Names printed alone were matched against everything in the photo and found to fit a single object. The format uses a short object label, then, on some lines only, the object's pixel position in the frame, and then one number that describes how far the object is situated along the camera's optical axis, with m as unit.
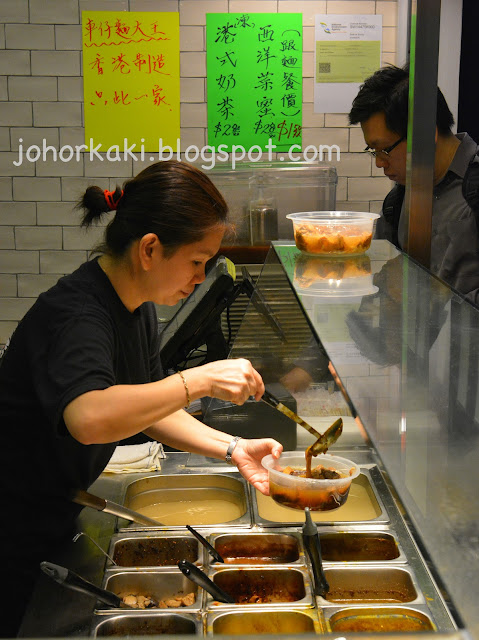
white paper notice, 4.73
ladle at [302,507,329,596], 1.83
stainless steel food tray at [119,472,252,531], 2.49
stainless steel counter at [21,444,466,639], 1.68
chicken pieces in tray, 1.82
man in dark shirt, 2.62
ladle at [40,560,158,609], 1.68
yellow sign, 4.68
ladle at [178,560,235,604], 1.80
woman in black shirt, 1.67
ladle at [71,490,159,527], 1.91
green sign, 4.66
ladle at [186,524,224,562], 2.02
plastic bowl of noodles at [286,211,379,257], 2.19
